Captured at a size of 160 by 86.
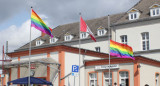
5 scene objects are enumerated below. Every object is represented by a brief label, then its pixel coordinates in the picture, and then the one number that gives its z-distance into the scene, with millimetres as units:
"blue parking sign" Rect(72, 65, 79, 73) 19633
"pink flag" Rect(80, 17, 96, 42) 22109
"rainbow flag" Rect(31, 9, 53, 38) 18984
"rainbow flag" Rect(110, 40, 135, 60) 21156
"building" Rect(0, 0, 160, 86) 24891
